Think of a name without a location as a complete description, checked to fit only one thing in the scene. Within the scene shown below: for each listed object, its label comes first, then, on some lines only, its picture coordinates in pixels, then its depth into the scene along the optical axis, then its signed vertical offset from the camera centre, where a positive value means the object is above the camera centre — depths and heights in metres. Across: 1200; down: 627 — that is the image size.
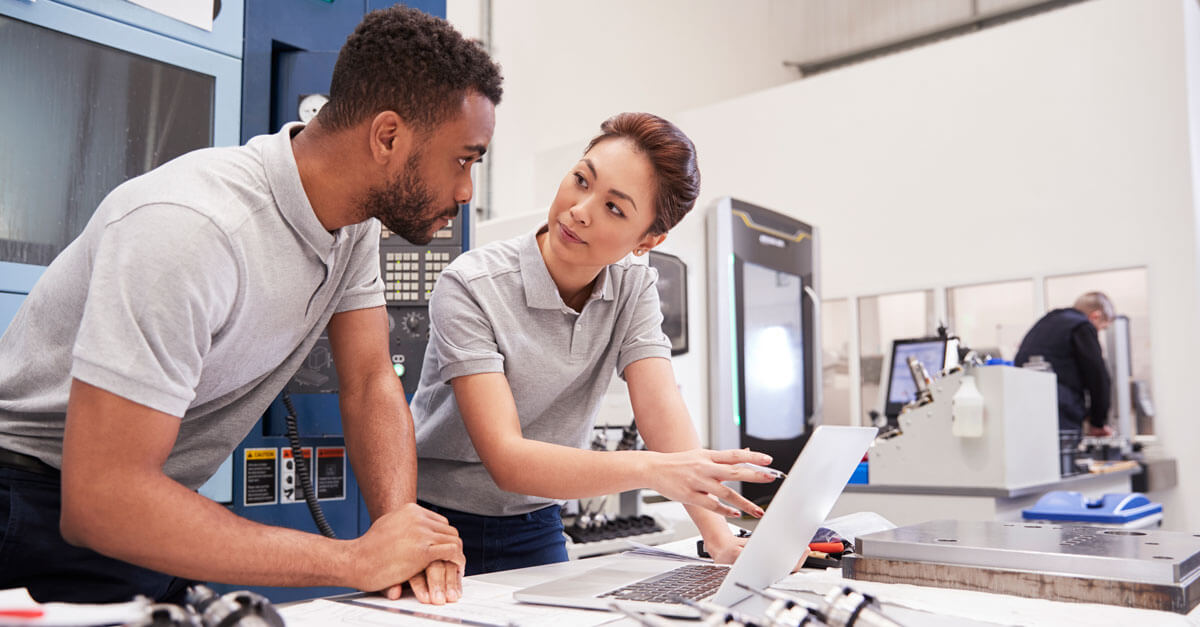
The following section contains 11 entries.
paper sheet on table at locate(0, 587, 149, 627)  0.74 -0.20
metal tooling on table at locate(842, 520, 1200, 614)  1.08 -0.23
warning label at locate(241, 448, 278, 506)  1.82 -0.19
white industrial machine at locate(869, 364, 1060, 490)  2.69 -0.16
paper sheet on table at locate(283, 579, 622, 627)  0.97 -0.26
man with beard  0.99 +0.06
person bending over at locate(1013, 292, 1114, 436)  4.20 +0.12
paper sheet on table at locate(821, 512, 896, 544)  1.57 -0.26
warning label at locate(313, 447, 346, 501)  1.92 -0.19
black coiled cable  1.85 -0.19
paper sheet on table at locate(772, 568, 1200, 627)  1.01 -0.27
